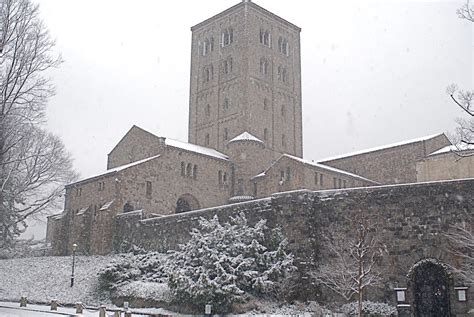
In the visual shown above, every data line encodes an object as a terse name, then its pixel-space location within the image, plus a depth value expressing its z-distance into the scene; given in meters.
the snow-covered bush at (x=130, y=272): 29.89
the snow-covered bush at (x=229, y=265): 24.47
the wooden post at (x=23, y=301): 27.15
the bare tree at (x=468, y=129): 18.48
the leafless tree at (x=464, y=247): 21.68
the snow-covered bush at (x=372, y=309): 22.70
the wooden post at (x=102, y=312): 21.12
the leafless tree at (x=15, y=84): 23.84
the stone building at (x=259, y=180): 23.55
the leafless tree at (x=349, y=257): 23.52
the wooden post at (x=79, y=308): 23.53
